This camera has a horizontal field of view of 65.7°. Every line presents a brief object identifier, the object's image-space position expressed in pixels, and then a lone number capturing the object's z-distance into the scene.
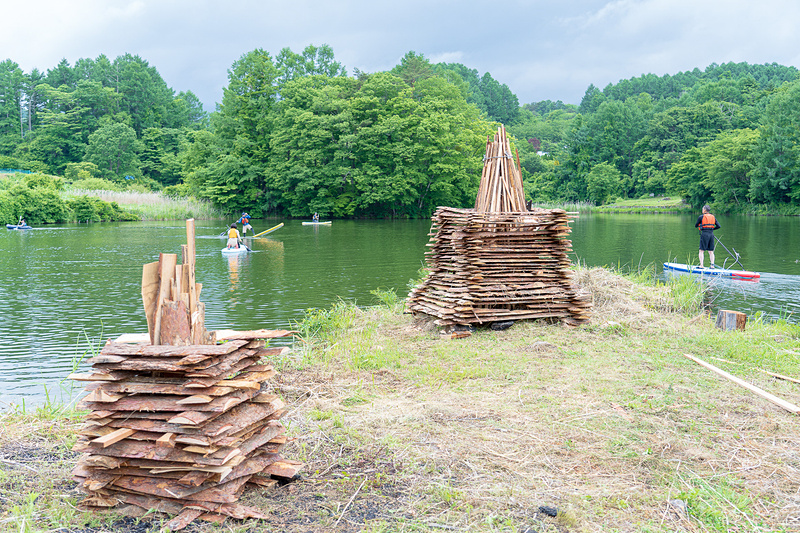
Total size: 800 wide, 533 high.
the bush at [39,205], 40.47
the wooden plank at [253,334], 3.89
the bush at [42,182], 44.91
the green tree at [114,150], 74.69
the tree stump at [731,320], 9.25
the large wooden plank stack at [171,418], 3.58
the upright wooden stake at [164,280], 3.83
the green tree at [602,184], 75.31
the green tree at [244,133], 54.69
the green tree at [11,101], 87.50
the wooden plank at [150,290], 3.76
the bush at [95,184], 56.34
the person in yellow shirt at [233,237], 23.94
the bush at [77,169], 70.06
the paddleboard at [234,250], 23.56
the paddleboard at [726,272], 16.48
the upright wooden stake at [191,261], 3.86
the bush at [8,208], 39.47
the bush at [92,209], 44.32
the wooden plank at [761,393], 5.39
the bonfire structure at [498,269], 9.07
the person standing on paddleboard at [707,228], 16.77
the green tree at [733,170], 59.12
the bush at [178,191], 60.84
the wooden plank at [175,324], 3.83
